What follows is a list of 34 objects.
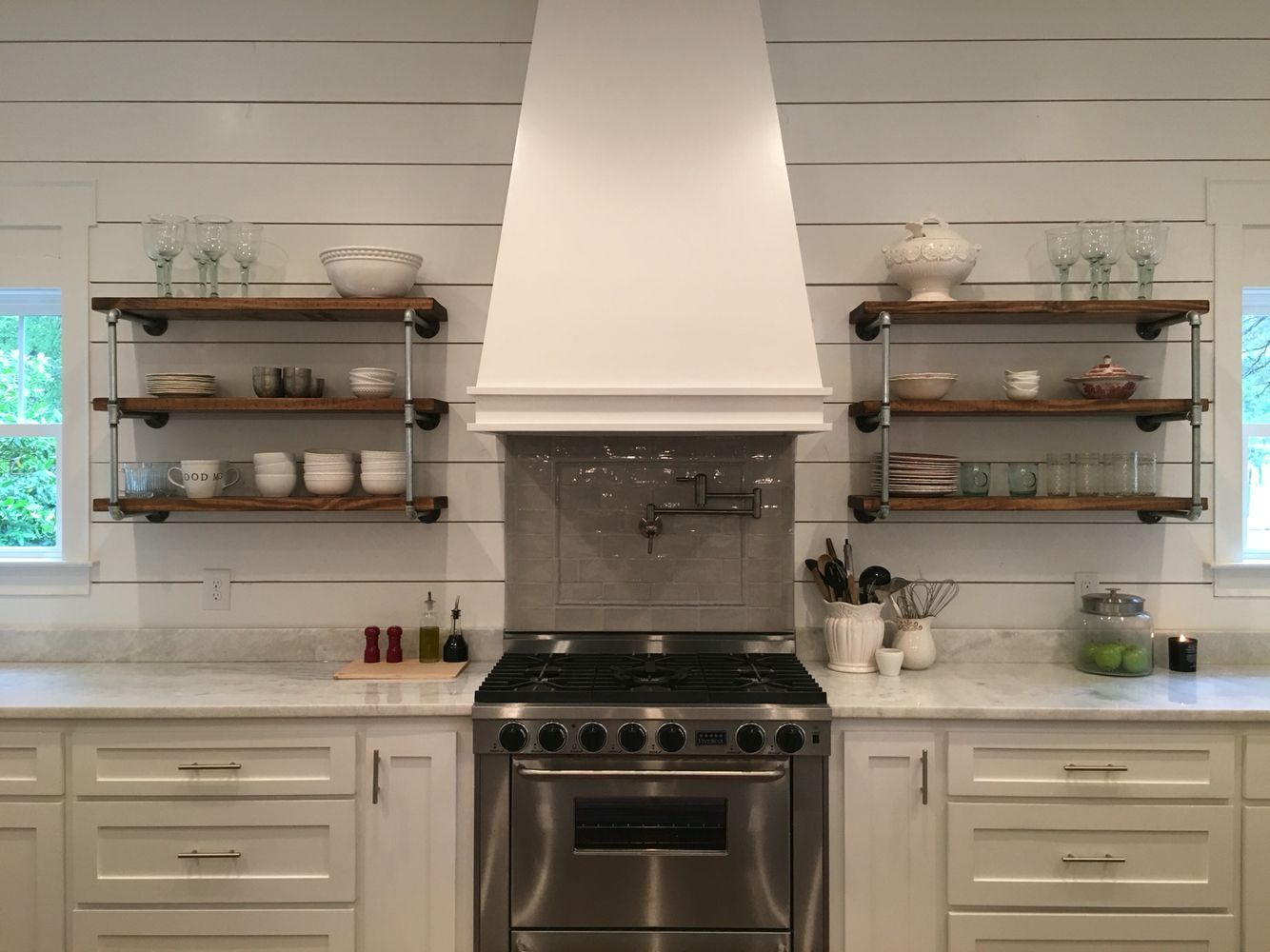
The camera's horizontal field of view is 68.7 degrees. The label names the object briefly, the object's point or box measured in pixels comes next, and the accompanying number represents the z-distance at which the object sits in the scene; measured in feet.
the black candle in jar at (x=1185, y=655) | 9.07
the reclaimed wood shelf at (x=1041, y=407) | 8.82
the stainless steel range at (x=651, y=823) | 7.52
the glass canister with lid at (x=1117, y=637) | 8.86
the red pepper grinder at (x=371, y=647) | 9.16
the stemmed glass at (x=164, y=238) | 8.98
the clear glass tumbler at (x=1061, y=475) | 9.14
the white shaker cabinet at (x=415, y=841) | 7.70
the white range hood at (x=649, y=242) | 7.88
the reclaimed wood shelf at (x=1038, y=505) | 8.75
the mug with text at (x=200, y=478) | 8.96
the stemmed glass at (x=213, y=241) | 9.06
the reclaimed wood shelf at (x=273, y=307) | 8.78
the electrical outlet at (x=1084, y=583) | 9.58
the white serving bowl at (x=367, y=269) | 8.84
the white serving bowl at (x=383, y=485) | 9.05
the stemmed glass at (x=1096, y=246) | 9.11
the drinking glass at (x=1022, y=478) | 9.10
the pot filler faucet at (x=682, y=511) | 9.40
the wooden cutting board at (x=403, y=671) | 8.65
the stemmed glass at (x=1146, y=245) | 9.03
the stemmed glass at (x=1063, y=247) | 9.15
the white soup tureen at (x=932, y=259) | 8.87
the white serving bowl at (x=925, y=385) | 8.93
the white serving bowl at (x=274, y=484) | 9.05
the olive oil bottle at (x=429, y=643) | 9.27
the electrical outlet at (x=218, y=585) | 9.61
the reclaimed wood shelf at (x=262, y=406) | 8.85
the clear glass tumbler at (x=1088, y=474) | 9.10
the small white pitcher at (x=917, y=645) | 8.98
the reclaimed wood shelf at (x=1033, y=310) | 8.76
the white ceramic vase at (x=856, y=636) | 8.95
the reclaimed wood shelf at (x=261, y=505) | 8.82
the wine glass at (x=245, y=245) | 9.21
